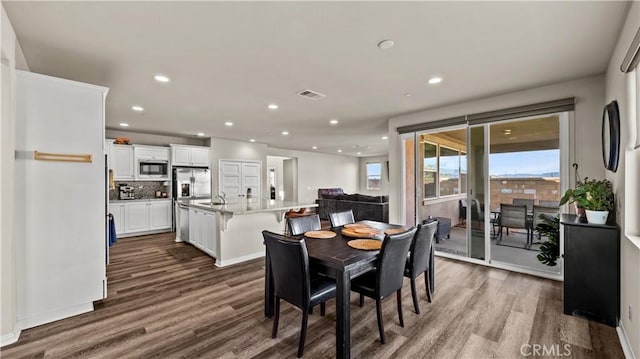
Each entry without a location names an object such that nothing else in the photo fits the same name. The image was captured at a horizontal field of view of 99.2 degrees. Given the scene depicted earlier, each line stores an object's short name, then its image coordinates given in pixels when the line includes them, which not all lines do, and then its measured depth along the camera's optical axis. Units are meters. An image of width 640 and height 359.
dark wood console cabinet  2.40
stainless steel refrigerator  6.80
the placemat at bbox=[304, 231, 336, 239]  2.76
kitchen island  4.07
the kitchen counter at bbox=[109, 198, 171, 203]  6.03
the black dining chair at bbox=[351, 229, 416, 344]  2.11
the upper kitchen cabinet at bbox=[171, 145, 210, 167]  6.81
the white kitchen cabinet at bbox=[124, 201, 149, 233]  6.12
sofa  7.08
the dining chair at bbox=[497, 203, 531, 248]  4.07
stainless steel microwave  6.40
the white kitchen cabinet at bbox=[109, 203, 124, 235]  5.93
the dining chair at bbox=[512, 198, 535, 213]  3.93
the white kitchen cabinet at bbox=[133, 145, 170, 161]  6.33
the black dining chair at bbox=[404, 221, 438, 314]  2.60
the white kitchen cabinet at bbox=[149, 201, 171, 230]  6.48
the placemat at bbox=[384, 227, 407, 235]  2.93
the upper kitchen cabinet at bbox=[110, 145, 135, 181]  6.05
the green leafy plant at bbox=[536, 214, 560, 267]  3.34
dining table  1.89
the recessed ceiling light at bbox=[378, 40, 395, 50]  2.35
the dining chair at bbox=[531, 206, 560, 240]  3.68
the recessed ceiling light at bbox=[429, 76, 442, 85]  3.20
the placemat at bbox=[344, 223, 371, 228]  3.21
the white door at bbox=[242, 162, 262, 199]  8.23
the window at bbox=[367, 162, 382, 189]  12.50
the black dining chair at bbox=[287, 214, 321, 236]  3.02
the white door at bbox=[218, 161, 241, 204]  7.75
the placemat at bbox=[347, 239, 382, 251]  2.29
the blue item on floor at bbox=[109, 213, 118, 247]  3.65
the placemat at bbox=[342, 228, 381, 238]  2.76
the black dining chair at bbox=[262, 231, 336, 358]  1.97
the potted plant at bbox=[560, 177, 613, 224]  2.51
